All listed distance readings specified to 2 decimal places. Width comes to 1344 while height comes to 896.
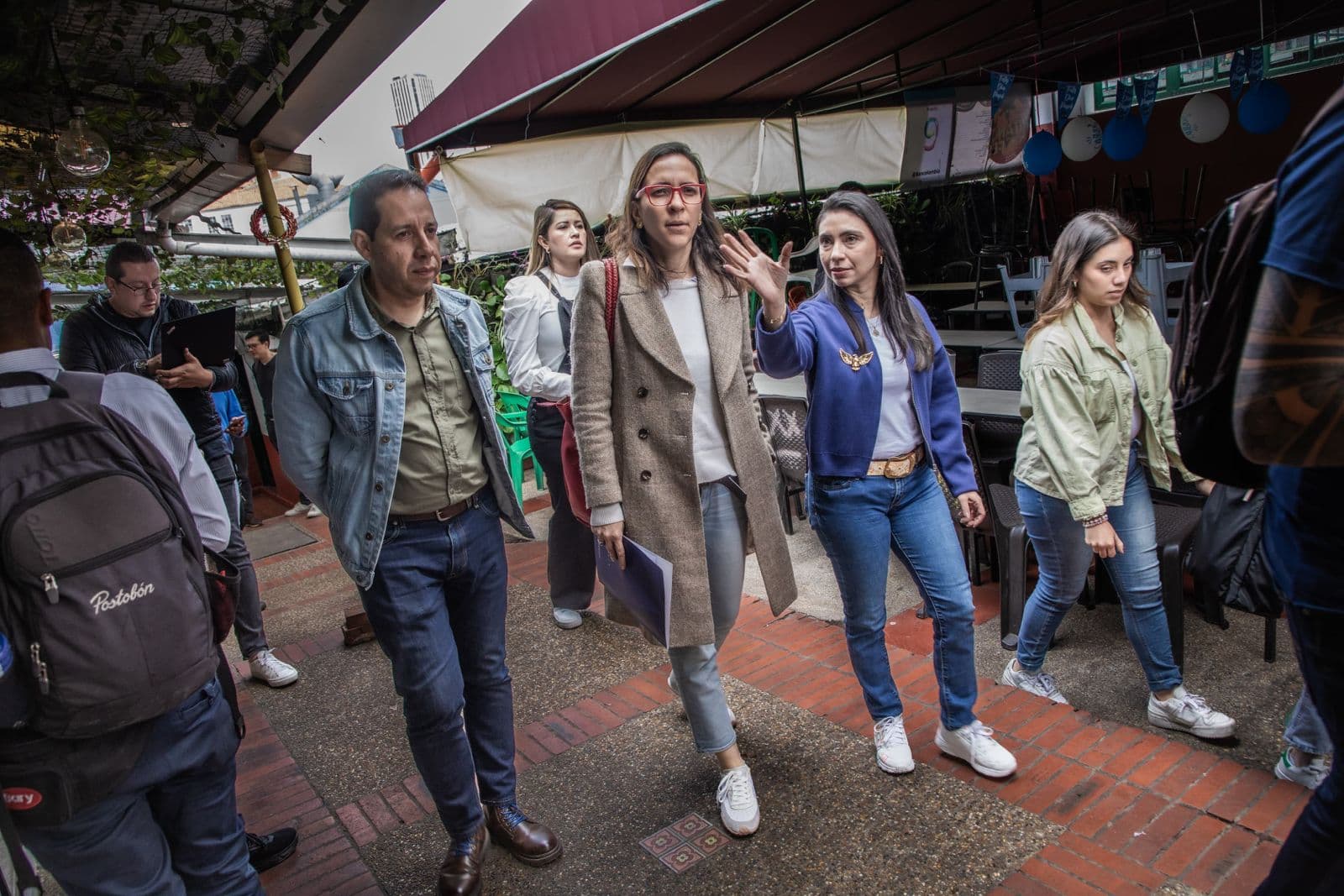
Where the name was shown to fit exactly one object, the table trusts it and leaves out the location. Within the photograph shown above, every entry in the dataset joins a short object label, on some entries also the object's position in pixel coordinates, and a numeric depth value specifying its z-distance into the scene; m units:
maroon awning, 5.93
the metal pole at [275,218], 5.12
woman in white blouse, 4.05
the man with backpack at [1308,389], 1.30
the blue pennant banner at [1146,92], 8.91
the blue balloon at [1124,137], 9.06
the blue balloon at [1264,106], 7.95
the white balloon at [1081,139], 9.35
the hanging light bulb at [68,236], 5.50
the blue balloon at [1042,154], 9.24
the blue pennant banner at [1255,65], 8.02
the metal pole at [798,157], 9.88
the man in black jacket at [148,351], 3.72
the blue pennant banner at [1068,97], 11.38
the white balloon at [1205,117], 8.29
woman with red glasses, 2.54
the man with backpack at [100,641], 1.60
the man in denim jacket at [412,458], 2.37
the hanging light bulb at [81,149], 3.47
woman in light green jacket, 2.99
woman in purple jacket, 2.73
